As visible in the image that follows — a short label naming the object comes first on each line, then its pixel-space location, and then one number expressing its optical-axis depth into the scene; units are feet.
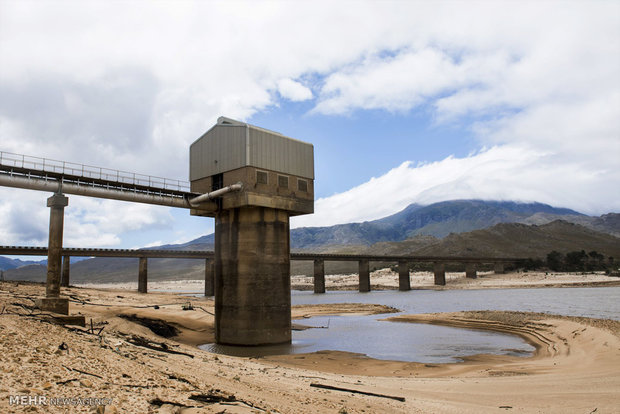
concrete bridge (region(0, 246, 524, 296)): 305.32
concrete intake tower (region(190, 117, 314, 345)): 94.68
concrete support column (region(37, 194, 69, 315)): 75.20
